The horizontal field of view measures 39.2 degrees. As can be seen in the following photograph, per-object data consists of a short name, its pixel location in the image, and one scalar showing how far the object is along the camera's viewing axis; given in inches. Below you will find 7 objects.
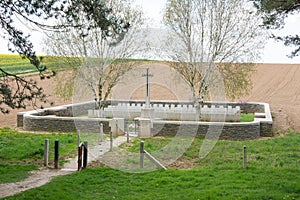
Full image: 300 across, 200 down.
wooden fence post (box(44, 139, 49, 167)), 445.4
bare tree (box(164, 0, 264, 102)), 837.8
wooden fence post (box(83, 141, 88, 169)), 419.5
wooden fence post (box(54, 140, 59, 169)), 430.6
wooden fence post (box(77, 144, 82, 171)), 413.7
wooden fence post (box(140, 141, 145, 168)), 426.6
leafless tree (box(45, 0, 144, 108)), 837.8
